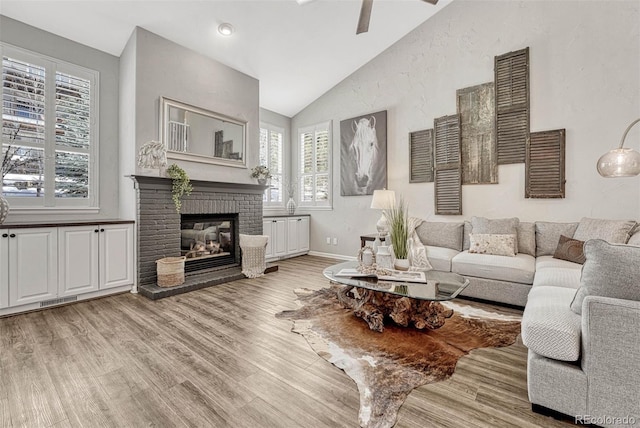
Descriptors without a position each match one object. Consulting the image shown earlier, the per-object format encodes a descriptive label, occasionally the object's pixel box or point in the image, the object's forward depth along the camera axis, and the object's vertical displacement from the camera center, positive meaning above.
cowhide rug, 1.63 -1.00
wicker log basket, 3.48 -0.72
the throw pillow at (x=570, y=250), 2.92 -0.39
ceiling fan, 2.59 +1.86
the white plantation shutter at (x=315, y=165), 5.74 +0.99
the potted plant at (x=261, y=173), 4.85 +0.68
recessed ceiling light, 3.73 +2.43
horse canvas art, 4.96 +1.07
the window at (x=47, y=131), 3.16 +0.97
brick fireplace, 3.51 -0.12
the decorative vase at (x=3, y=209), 2.69 +0.04
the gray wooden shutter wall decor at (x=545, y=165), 3.49 +0.61
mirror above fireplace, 3.83 +1.15
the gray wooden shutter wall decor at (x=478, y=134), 3.94 +1.13
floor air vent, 2.96 -0.93
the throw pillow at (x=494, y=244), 3.33 -0.37
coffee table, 2.27 -0.77
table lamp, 4.39 +0.18
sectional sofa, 1.25 -0.61
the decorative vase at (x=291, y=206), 6.03 +0.15
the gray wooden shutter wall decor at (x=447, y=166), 4.19 +0.71
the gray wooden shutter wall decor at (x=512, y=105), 3.69 +1.43
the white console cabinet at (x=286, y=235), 5.28 -0.43
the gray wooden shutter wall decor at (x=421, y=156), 4.46 +0.91
